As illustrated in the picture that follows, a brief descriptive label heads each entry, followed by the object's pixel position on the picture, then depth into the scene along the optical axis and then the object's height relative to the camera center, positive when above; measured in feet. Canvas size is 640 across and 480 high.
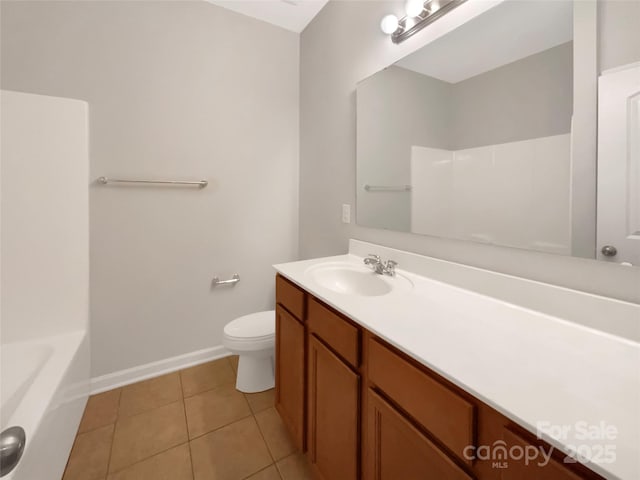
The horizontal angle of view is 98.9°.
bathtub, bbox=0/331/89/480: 2.93 -2.07
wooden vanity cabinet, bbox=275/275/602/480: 1.68 -1.48
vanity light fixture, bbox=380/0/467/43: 3.82 +3.25
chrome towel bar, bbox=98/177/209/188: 5.33 +1.10
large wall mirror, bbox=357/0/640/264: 2.76 +1.28
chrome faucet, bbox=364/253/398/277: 4.24 -0.50
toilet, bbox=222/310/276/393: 5.29 -2.23
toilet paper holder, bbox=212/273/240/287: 6.69 -1.17
